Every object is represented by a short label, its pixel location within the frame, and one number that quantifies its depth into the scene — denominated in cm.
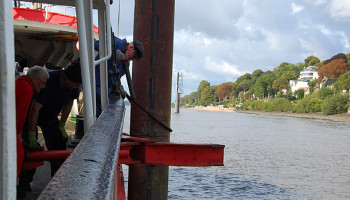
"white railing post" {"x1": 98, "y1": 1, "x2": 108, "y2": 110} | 364
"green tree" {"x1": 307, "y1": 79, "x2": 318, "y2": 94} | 12778
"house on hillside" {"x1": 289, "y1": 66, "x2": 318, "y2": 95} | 13762
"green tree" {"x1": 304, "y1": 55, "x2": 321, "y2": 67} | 17050
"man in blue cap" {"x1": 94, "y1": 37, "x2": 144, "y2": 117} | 430
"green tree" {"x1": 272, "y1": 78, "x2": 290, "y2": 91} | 14538
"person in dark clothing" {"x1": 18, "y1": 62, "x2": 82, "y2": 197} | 339
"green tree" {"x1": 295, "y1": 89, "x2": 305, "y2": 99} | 12214
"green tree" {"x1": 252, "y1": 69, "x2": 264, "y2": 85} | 18706
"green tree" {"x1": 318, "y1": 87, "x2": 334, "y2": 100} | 10000
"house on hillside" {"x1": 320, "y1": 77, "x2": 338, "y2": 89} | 11236
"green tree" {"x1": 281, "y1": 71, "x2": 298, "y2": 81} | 15182
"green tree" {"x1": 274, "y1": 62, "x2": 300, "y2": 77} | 16892
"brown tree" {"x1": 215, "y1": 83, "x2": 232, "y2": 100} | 19412
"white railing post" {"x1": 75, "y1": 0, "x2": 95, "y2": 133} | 223
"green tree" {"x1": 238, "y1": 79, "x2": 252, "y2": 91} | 18512
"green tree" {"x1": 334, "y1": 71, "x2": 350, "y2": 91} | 9376
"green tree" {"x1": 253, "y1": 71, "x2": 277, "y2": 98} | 15076
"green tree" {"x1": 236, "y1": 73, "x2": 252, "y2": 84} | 19695
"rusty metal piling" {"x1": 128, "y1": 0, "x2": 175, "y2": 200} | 547
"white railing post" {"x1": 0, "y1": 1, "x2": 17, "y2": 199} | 79
